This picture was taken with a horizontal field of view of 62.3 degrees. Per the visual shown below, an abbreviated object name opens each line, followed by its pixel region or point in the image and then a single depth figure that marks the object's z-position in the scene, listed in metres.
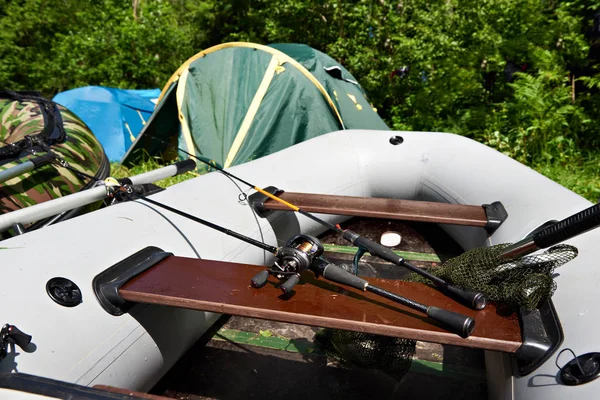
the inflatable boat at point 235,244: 1.58
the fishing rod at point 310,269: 1.59
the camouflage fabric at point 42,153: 2.99
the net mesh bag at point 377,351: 1.97
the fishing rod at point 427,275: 1.65
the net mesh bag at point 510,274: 1.60
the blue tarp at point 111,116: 6.21
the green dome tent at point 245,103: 4.93
